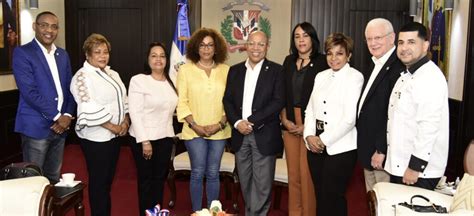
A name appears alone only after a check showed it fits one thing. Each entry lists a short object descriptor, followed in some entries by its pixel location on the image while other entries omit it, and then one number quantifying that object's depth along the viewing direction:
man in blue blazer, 3.22
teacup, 2.89
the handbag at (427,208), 2.11
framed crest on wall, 6.75
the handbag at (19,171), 2.73
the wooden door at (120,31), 6.96
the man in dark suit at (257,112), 3.31
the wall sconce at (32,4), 5.67
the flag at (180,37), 6.24
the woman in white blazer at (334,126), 3.00
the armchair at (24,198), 2.31
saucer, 2.86
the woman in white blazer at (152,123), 3.28
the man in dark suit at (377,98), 2.78
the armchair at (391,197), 2.35
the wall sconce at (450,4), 4.91
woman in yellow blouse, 3.35
